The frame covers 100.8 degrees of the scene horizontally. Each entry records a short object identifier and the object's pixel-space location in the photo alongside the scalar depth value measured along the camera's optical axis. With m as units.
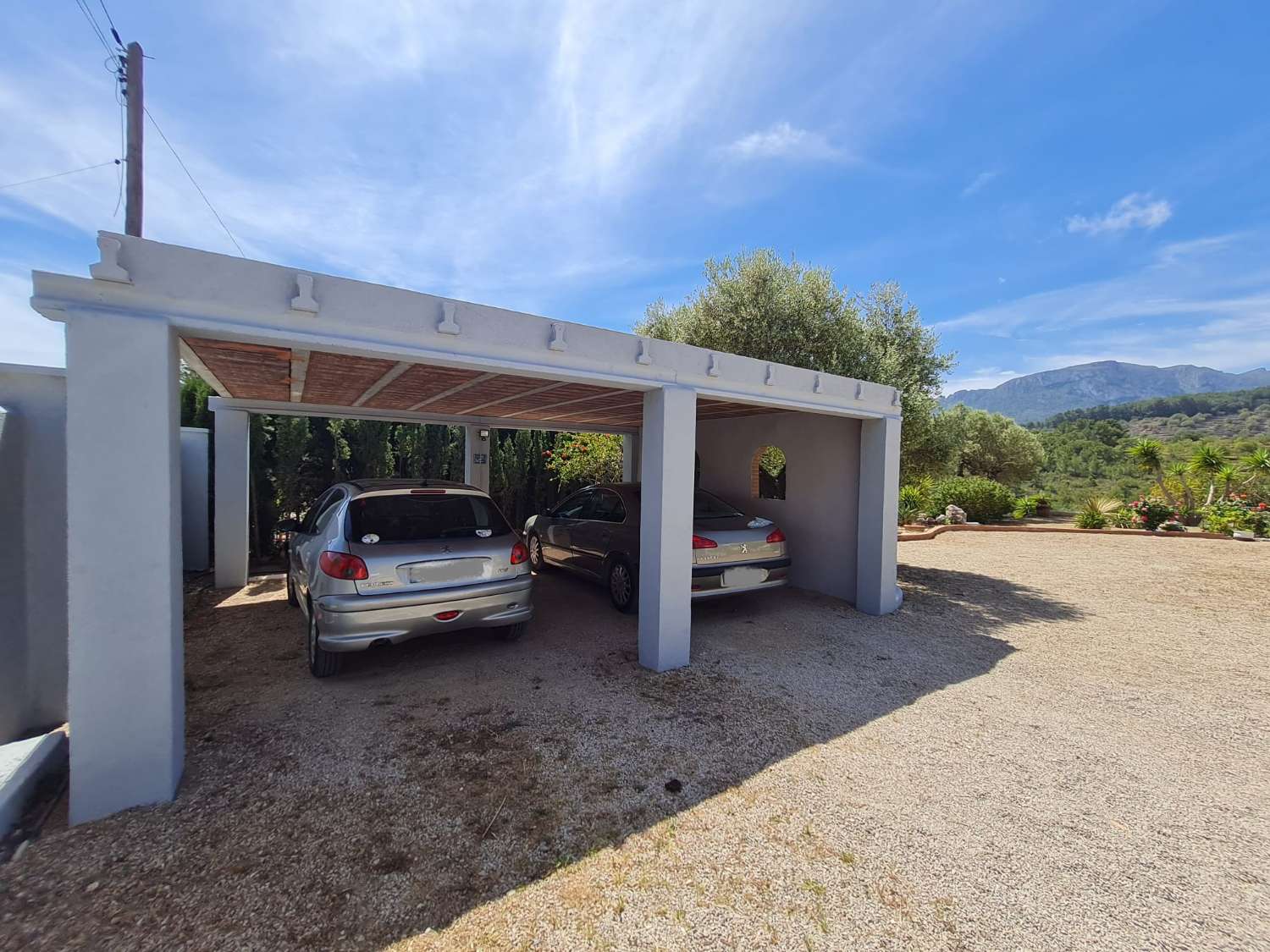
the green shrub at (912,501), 16.77
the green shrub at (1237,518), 12.60
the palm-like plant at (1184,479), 15.40
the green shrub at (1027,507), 18.95
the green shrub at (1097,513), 14.14
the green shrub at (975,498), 16.86
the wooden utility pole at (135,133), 6.25
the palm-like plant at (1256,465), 14.58
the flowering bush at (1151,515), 13.49
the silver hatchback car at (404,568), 3.86
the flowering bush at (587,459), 11.88
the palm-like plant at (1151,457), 16.56
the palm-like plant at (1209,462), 15.23
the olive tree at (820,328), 8.63
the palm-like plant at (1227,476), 14.91
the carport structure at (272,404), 2.49
